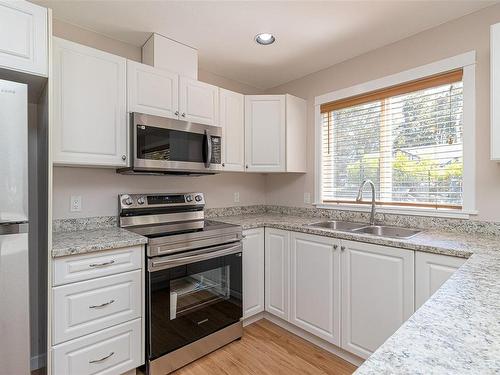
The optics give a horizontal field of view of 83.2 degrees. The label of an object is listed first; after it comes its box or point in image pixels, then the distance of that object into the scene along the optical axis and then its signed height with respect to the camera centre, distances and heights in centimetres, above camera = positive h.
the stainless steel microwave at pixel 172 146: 198 +30
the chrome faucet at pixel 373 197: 233 -9
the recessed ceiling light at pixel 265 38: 221 +119
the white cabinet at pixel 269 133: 278 +53
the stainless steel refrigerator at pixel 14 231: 130 -21
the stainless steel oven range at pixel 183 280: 179 -67
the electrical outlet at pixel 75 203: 204 -12
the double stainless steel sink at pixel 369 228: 211 -35
